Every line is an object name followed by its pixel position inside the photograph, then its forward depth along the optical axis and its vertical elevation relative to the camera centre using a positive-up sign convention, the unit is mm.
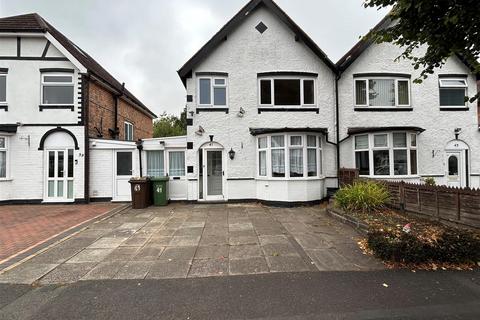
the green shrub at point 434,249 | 4840 -1504
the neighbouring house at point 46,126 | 11977 +1910
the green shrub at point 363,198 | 8344 -1019
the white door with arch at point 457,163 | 12836 +55
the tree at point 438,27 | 4734 +2599
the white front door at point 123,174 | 12523 -270
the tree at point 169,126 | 40000 +6540
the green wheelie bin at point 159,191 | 11492 -978
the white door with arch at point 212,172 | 12148 -224
